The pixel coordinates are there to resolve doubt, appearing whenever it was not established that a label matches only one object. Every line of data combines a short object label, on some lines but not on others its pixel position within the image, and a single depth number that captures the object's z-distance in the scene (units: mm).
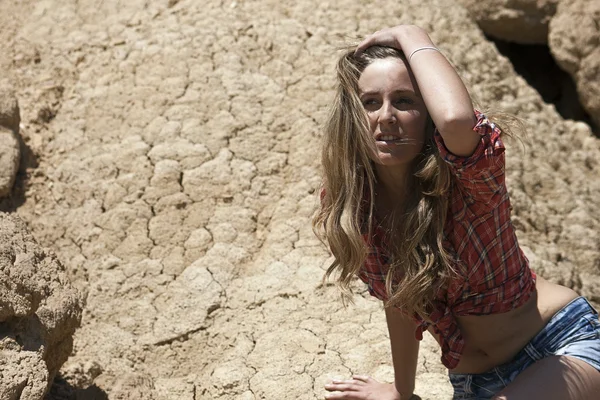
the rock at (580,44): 3973
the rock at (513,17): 4070
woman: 1903
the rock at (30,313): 1988
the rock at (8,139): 3086
